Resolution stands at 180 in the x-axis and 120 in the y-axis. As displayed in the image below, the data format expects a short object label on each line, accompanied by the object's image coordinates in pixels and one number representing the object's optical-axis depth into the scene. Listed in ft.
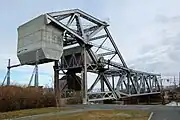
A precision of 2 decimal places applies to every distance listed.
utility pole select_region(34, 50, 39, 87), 93.26
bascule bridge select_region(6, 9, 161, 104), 91.08
